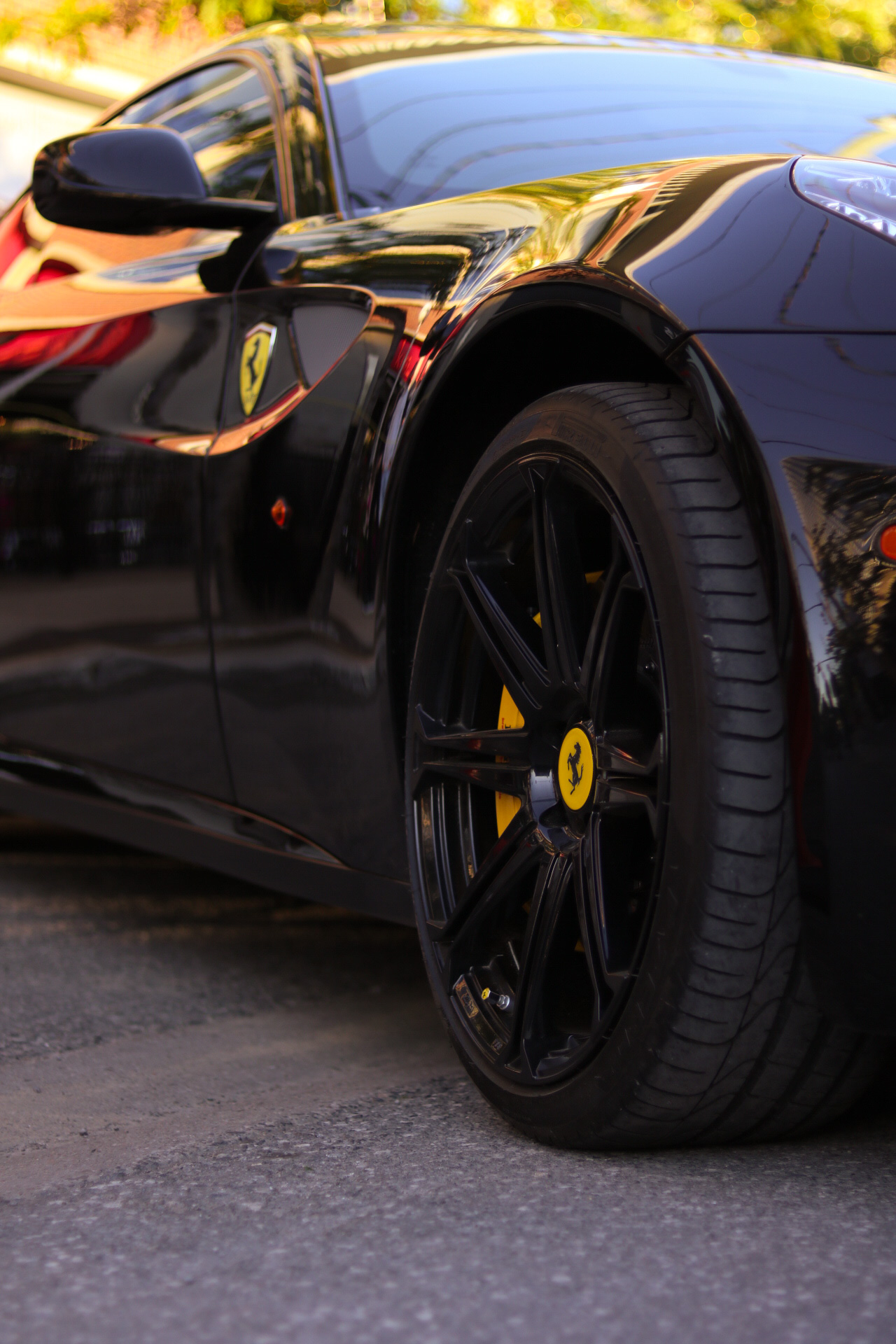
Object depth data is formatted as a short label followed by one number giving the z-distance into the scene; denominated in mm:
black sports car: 2890
